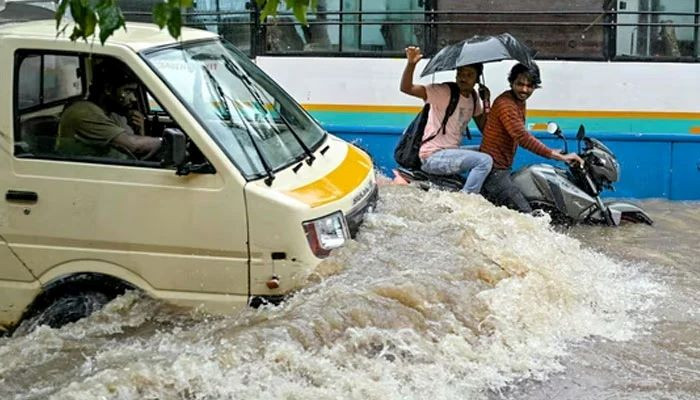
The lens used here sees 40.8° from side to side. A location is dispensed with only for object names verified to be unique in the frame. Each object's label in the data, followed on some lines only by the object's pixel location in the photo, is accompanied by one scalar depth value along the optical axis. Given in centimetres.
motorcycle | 832
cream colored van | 495
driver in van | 515
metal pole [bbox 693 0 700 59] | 960
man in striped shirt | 814
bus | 962
